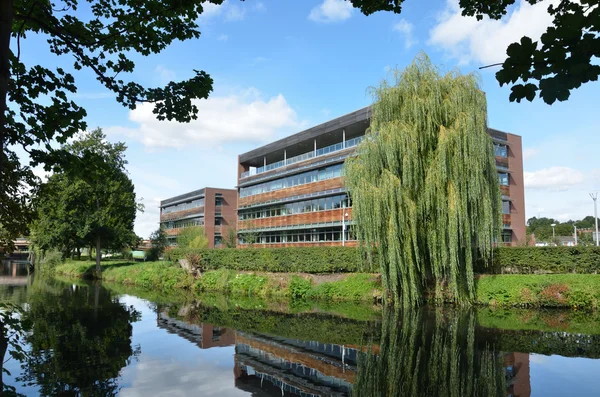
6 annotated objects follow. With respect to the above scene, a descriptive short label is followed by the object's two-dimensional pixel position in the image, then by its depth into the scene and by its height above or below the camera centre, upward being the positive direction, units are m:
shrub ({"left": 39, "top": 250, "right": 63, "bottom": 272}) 48.31 -2.17
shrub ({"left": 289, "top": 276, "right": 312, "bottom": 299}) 26.35 -2.90
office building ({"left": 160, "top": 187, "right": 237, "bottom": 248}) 70.50 +4.53
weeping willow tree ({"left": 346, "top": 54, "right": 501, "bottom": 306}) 18.56 +2.24
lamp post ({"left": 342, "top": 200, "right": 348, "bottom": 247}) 34.25 +1.46
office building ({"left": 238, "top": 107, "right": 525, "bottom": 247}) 36.12 +4.64
